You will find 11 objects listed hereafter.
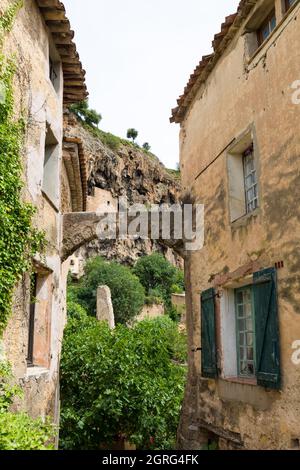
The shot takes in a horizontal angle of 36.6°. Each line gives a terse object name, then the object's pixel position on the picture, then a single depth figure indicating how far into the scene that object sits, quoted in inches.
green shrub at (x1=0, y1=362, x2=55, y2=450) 154.7
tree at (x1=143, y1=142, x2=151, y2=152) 1989.7
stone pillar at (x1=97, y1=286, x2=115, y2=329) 915.4
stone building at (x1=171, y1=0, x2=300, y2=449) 224.5
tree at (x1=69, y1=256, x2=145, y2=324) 1154.0
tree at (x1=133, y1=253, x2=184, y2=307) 1425.9
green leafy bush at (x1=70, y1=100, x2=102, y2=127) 1528.1
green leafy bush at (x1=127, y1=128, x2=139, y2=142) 1926.7
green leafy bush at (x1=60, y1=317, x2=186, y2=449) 372.5
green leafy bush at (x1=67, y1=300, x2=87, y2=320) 870.4
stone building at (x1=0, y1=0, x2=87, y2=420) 255.4
